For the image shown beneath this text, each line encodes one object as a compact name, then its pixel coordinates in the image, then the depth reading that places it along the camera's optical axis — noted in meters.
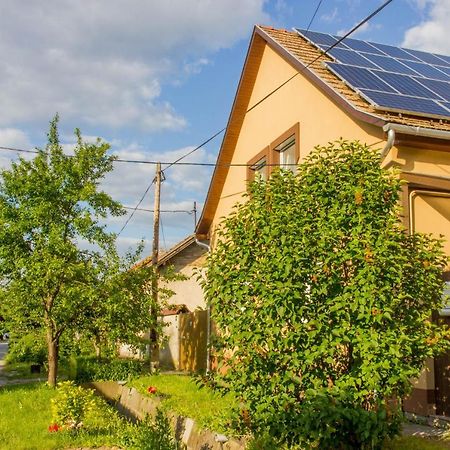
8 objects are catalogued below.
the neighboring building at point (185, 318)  18.58
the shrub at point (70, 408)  9.35
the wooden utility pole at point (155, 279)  15.79
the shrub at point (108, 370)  15.86
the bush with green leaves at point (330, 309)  5.51
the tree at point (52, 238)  13.80
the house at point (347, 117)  8.53
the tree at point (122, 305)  14.35
